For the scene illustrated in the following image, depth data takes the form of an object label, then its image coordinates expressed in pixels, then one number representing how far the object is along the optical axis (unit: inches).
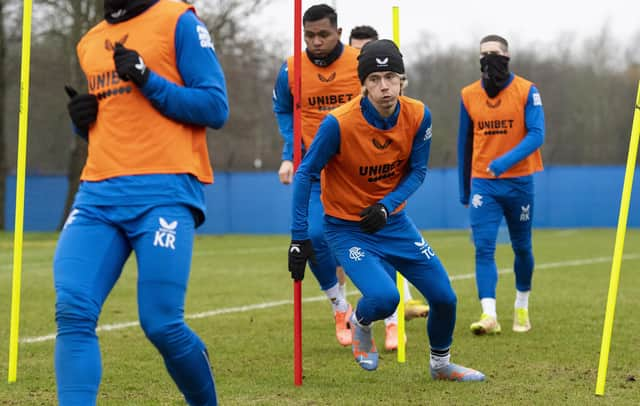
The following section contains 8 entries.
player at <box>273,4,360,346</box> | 565.9
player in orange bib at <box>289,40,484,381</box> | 454.3
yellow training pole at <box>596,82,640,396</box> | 431.5
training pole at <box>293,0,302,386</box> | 482.0
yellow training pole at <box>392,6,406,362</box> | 520.4
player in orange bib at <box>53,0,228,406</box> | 320.8
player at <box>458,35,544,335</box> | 663.1
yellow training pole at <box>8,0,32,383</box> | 477.4
